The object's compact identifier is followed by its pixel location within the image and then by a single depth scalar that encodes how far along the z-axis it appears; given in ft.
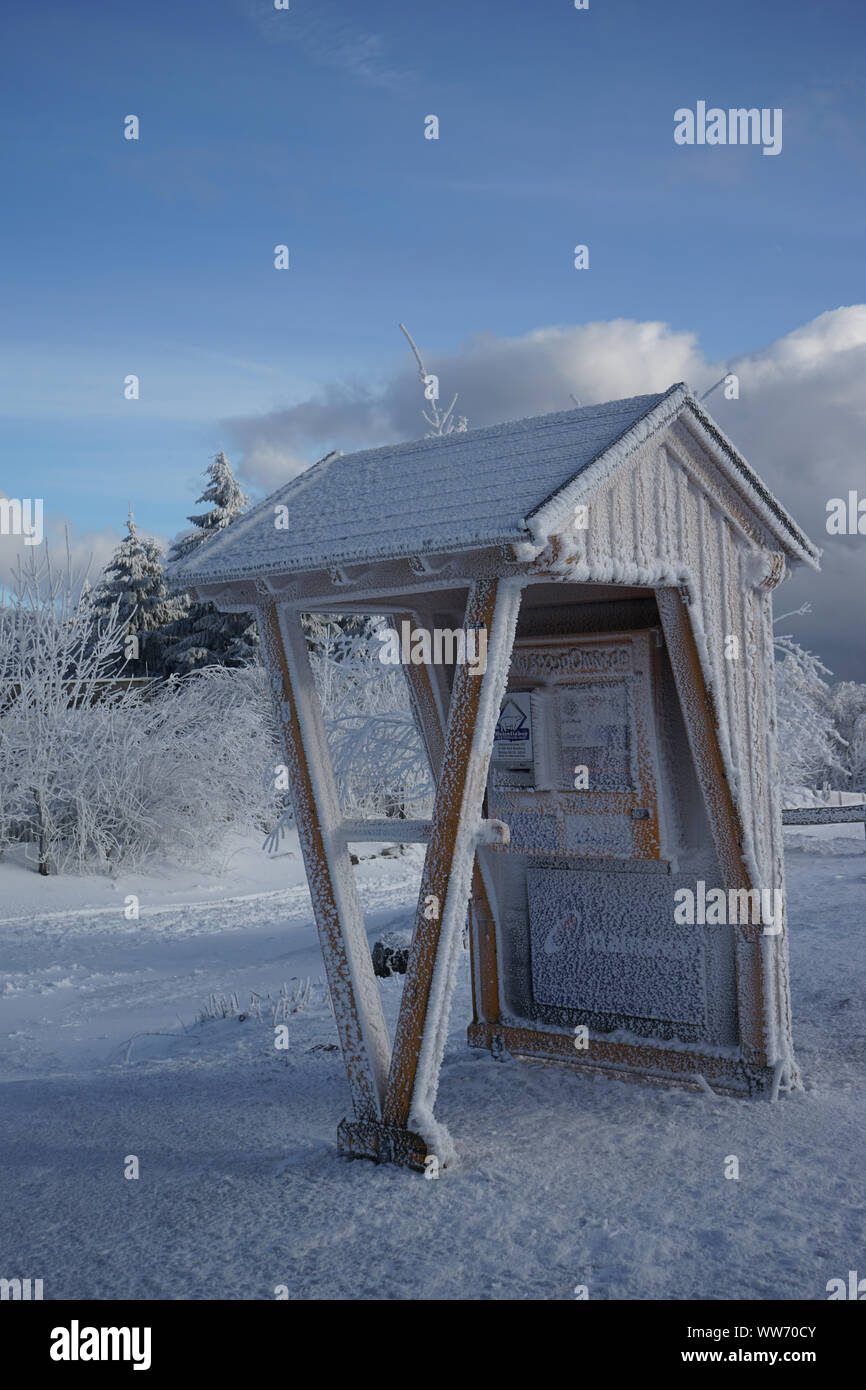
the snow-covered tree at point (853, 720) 133.85
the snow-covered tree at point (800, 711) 42.60
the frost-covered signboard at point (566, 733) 15.28
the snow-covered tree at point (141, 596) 117.54
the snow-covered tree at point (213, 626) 102.27
